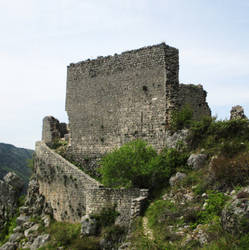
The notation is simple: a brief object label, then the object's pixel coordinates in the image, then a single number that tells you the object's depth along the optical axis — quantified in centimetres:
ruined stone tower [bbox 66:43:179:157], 2433
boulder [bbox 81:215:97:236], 1969
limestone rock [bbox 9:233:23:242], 2616
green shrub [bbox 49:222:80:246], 2091
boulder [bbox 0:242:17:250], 2564
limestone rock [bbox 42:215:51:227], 2610
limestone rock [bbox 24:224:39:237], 2575
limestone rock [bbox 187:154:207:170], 1903
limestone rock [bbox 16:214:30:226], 2792
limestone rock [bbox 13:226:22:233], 2702
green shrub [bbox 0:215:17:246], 2798
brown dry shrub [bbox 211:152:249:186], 1529
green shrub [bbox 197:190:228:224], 1433
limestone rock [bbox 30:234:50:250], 2323
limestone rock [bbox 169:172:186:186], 1875
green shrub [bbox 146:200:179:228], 1595
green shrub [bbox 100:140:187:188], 2008
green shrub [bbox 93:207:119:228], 1955
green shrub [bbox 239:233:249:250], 1117
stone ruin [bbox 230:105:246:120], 2379
